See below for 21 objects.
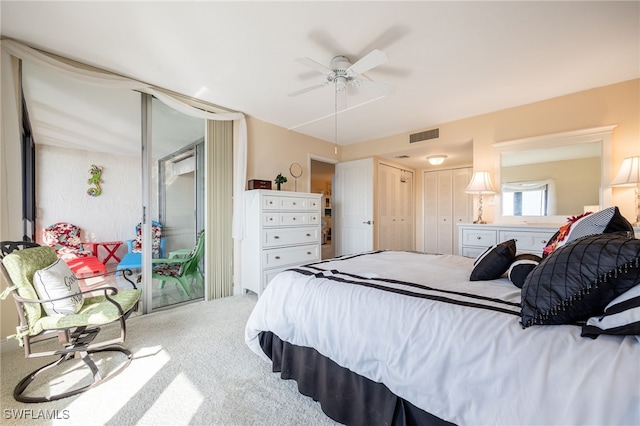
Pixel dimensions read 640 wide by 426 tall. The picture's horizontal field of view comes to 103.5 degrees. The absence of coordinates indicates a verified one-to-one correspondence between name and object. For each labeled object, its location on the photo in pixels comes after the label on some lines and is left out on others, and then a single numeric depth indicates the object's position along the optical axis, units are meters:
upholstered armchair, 1.53
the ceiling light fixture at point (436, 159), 4.47
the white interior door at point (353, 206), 4.59
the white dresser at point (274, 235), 3.16
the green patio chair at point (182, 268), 2.93
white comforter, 0.72
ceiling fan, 1.89
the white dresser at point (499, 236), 2.74
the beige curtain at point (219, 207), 3.21
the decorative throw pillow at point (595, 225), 1.20
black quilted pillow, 0.81
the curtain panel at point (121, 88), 1.95
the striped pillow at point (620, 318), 0.76
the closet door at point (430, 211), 5.65
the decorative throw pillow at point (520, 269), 1.34
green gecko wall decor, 3.25
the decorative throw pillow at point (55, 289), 1.61
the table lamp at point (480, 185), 3.27
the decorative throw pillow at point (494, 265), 1.50
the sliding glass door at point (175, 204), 2.89
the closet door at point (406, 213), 5.39
